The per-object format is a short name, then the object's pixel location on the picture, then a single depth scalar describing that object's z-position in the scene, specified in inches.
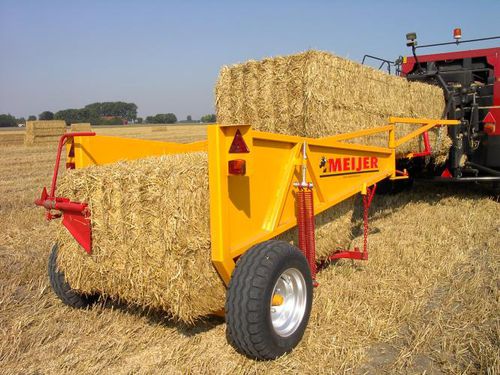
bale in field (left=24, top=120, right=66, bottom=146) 841.5
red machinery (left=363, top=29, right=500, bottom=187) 271.9
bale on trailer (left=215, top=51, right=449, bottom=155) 182.4
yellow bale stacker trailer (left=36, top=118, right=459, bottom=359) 107.2
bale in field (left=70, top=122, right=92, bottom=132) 995.4
